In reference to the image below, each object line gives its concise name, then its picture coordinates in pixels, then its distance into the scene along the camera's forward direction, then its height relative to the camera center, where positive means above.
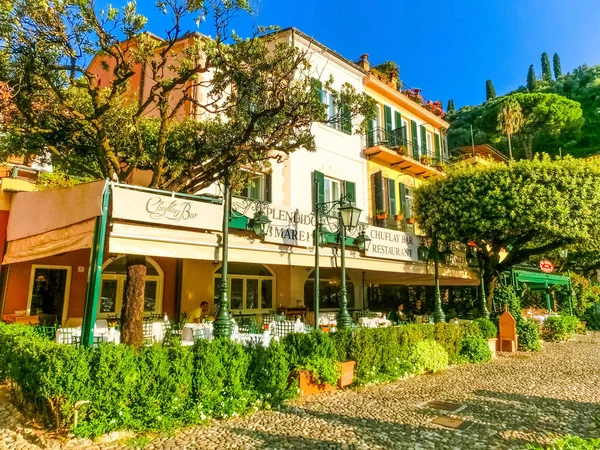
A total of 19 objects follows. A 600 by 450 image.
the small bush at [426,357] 9.70 -1.22
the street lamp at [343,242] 9.31 +1.52
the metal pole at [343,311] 9.27 -0.14
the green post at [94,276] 6.14 +0.44
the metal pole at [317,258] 9.12 +1.15
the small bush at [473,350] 11.70 -1.27
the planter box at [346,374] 7.99 -1.31
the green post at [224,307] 7.21 -0.03
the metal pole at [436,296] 12.79 +0.28
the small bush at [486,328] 12.84 -0.71
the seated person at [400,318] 15.66 -0.49
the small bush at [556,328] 17.45 -0.98
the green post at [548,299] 22.83 +0.31
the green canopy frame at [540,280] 20.32 +1.27
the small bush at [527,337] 14.23 -1.09
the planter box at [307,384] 7.30 -1.38
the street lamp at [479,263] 14.59 +1.66
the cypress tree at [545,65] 88.06 +51.90
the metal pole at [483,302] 14.47 +0.09
